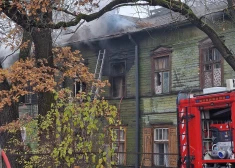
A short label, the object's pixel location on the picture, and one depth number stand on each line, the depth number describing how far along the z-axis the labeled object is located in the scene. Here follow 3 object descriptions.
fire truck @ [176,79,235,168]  10.77
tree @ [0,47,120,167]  7.98
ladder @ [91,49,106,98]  22.54
